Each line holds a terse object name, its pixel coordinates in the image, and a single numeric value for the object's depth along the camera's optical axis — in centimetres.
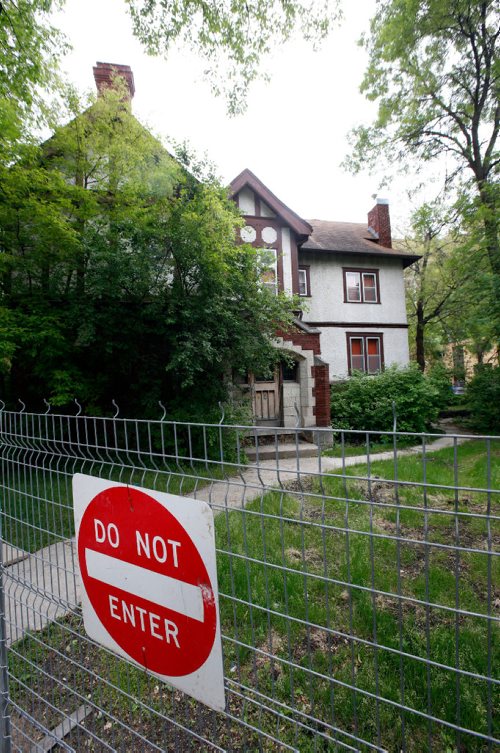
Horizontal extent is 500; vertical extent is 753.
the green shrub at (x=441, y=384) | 1394
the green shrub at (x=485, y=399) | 1324
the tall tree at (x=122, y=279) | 848
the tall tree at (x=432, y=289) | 2095
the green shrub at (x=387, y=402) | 1298
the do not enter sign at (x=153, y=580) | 152
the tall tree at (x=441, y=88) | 1248
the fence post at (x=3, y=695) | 231
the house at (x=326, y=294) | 1295
